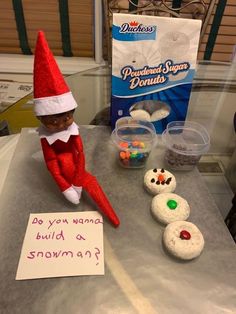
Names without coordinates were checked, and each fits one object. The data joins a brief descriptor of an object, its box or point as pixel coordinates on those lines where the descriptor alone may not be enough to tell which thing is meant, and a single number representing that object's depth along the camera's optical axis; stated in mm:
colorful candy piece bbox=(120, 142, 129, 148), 719
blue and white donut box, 679
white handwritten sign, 523
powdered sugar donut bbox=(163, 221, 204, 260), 531
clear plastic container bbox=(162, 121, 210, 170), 719
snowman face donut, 664
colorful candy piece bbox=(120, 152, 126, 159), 724
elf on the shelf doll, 498
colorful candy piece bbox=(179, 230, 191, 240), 543
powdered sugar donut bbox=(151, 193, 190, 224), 597
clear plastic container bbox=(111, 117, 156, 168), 720
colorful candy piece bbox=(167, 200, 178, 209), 607
